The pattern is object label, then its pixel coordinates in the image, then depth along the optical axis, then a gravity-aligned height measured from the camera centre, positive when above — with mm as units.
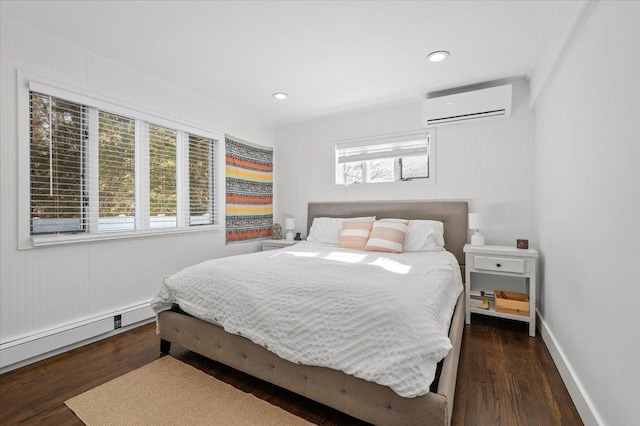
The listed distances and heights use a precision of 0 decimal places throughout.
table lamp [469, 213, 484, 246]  2887 -155
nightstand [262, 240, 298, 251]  3946 -465
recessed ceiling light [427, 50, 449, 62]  2375 +1347
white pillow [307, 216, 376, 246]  3480 -233
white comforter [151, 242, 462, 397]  1235 -537
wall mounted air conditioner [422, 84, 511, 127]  2828 +1110
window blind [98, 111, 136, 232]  2502 +364
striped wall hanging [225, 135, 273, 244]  3746 +306
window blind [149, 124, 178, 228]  2900 +364
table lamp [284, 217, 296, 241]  4117 -236
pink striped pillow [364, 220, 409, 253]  2877 -280
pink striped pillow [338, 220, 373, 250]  3059 -266
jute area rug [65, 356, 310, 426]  1478 -1100
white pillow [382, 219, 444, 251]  2928 -269
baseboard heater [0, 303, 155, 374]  1954 -1000
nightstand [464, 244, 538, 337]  2492 -511
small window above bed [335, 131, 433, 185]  3514 +698
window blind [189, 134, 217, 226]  3318 +388
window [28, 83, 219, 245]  2160 +377
